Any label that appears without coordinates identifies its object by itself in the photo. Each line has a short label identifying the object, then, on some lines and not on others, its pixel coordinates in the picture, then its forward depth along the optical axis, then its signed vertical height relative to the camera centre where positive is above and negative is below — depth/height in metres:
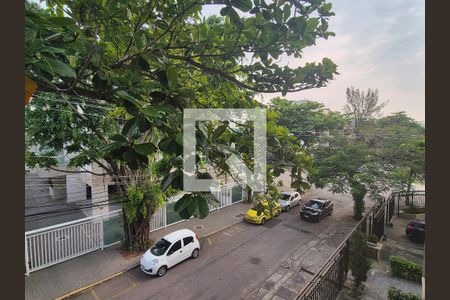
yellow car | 10.82 -3.35
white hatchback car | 6.82 -3.25
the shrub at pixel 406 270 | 6.39 -3.45
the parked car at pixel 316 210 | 11.30 -3.15
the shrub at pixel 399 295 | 4.56 -2.97
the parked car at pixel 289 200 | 12.66 -3.03
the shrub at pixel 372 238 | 8.06 -3.21
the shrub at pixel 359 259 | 5.54 -2.67
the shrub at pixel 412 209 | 11.21 -3.16
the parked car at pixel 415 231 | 9.00 -3.33
